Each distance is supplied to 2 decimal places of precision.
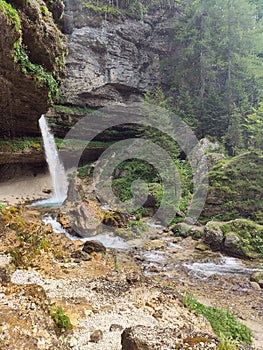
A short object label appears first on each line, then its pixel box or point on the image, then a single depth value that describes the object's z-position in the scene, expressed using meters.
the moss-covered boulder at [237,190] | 12.19
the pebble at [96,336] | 3.60
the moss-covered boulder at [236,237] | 9.19
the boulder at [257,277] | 7.07
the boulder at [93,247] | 8.39
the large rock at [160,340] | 3.06
